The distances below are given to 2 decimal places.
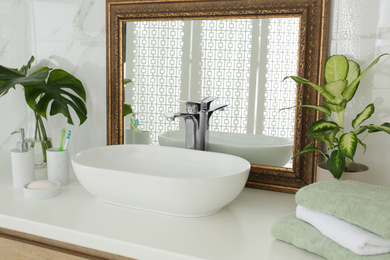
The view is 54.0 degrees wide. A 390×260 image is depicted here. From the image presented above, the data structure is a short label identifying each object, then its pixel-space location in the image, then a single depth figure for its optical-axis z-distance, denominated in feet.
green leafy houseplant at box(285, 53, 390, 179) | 3.41
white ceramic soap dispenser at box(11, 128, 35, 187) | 4.35
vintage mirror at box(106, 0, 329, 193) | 4.16
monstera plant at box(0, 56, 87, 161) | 4.86
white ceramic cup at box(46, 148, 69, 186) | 4.44
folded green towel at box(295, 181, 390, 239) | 2.50
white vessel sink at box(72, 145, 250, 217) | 3.29
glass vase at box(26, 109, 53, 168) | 5.14
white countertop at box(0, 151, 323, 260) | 2.91
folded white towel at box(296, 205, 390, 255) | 2.50
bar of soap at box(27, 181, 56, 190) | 4.09
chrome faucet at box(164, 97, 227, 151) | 4.51
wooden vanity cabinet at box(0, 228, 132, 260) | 3.20
